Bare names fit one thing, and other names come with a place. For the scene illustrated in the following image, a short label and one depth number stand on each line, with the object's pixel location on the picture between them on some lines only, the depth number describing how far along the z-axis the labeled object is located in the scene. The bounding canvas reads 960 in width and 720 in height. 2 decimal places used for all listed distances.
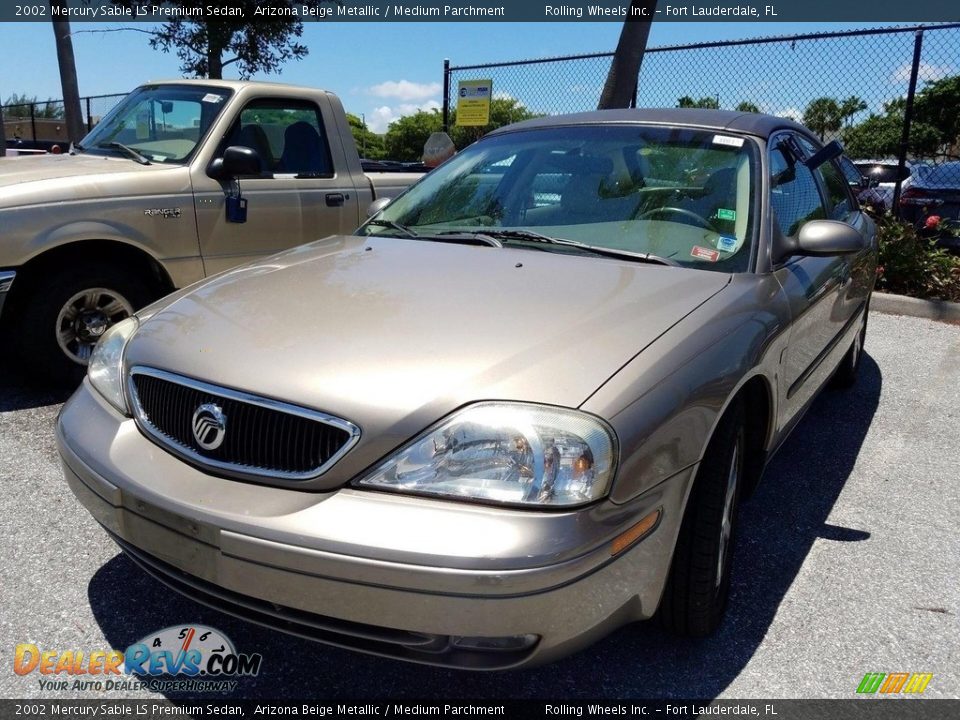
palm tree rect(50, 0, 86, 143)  11.54
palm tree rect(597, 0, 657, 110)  8.64
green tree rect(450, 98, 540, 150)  11.84
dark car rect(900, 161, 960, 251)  7.77
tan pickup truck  4.14
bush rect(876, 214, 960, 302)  7.25
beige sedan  1.71
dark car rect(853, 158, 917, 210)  8.12
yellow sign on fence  10.36
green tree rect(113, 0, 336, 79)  15.88
